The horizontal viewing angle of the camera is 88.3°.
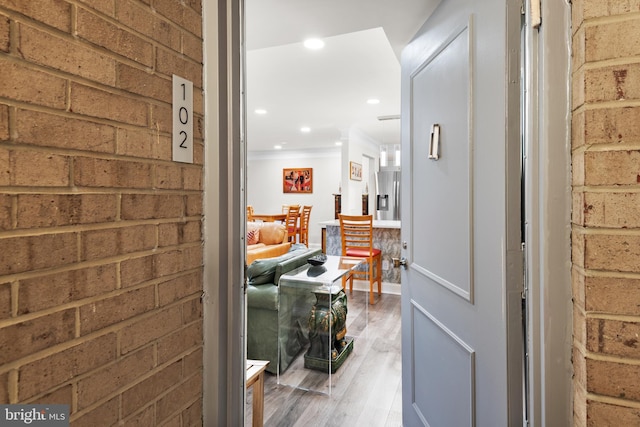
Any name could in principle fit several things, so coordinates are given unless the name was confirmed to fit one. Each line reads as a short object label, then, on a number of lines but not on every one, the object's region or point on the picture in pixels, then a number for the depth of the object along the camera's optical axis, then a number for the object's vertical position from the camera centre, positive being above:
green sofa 2.35 -0.79
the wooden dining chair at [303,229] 6.64 -0.41
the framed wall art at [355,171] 5.95 +0.72
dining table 6.13 -0.16
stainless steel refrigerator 7.50 +0.34
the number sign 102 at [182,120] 0.89 +0.25
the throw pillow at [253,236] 4.95 -0.40
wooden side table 1.49 -0.85
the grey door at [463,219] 0.92 -0.04
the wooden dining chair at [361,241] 3.92 -0.39
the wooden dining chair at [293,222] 6.39 -0.25
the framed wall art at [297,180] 8.41 +0.75
